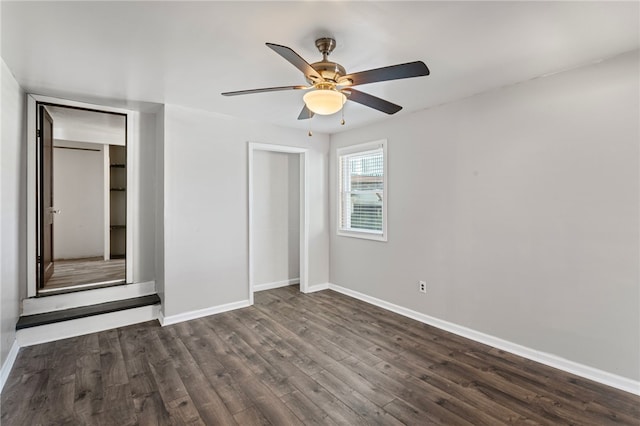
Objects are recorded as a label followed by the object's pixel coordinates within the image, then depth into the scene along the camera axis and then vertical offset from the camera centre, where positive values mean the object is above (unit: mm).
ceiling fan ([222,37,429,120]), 1833 +838
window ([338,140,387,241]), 4164 +271
